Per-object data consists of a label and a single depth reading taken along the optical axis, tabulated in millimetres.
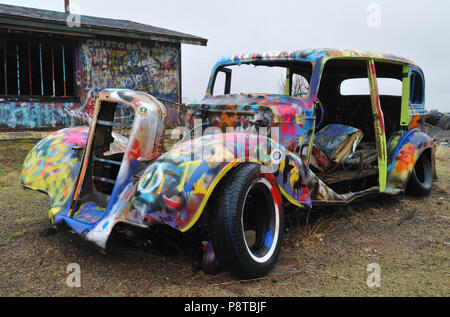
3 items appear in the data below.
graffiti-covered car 2566
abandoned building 9438
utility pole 15250
